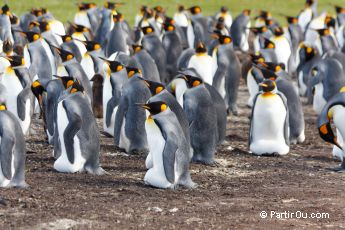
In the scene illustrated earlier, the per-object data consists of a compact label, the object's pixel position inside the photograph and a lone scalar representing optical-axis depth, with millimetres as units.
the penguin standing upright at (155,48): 27422
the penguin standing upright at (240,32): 39719
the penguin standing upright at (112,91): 19703
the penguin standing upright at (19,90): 19187
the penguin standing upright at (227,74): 24687
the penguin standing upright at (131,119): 17922
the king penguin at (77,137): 15195
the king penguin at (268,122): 18750
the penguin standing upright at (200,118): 17234
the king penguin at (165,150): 14344
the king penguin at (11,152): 13531
